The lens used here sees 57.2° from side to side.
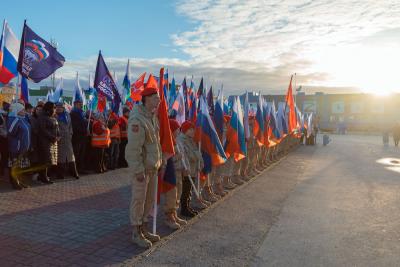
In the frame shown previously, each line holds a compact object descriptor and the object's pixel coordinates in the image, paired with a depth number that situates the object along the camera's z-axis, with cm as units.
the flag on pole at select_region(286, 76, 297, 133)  1499
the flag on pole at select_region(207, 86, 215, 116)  1285
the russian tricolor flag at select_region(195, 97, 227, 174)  703
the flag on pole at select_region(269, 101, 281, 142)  1291
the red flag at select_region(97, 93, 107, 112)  1099
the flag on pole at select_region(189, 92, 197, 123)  923
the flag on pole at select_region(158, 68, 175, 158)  511
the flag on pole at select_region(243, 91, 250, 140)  958
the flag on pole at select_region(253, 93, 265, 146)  1108
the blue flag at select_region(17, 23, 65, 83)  827
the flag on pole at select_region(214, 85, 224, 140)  814
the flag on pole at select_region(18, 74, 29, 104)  1074
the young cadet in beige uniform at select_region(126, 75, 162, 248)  446
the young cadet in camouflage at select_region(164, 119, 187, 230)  552
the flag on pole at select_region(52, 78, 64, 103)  1299
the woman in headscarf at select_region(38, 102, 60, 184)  797
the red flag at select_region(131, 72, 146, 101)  1312
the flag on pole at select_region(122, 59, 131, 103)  1178
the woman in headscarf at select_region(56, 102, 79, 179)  874
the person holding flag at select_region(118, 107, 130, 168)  1086
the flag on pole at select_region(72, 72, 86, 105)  1165
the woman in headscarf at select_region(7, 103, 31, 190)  750
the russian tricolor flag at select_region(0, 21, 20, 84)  880
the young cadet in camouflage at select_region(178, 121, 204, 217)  612
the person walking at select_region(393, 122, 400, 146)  2571
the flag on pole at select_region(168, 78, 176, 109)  1239
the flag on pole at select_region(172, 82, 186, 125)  837
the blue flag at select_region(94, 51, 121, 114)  966
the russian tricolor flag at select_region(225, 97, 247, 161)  841
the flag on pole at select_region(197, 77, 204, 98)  1281
